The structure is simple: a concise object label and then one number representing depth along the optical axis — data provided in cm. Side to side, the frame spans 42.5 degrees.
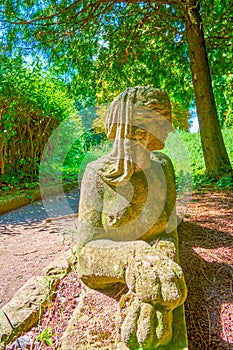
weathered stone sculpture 121
